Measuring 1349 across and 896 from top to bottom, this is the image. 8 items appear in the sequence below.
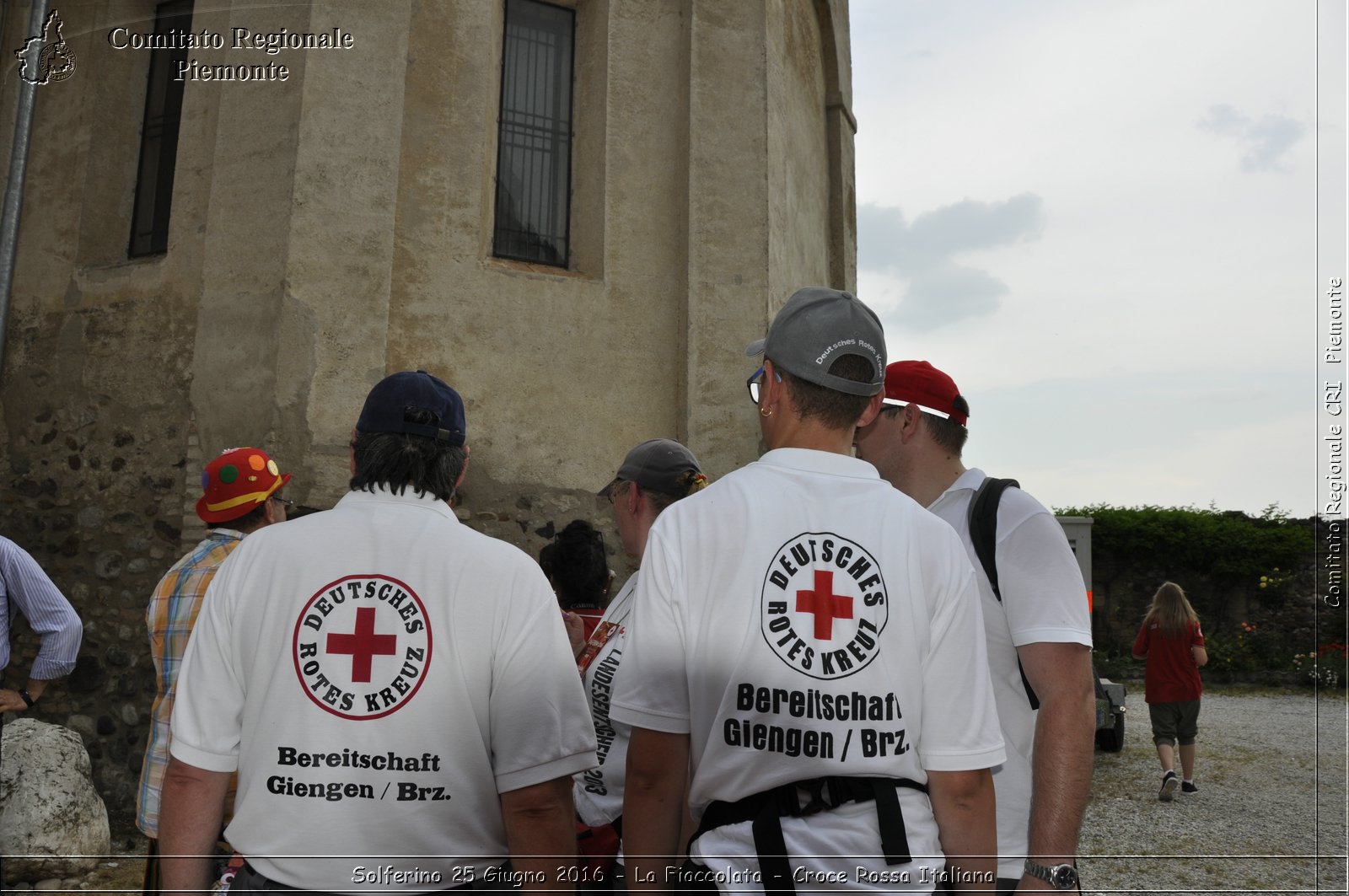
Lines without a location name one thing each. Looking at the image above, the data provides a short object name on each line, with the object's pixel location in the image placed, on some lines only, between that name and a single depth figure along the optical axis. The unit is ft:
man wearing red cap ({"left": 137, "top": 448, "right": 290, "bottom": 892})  10.54
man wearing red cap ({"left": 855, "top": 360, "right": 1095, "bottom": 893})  7.17
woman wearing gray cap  8.69
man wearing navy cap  6.20
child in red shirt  30.78
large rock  18.39
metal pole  22.76
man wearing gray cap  5.67
